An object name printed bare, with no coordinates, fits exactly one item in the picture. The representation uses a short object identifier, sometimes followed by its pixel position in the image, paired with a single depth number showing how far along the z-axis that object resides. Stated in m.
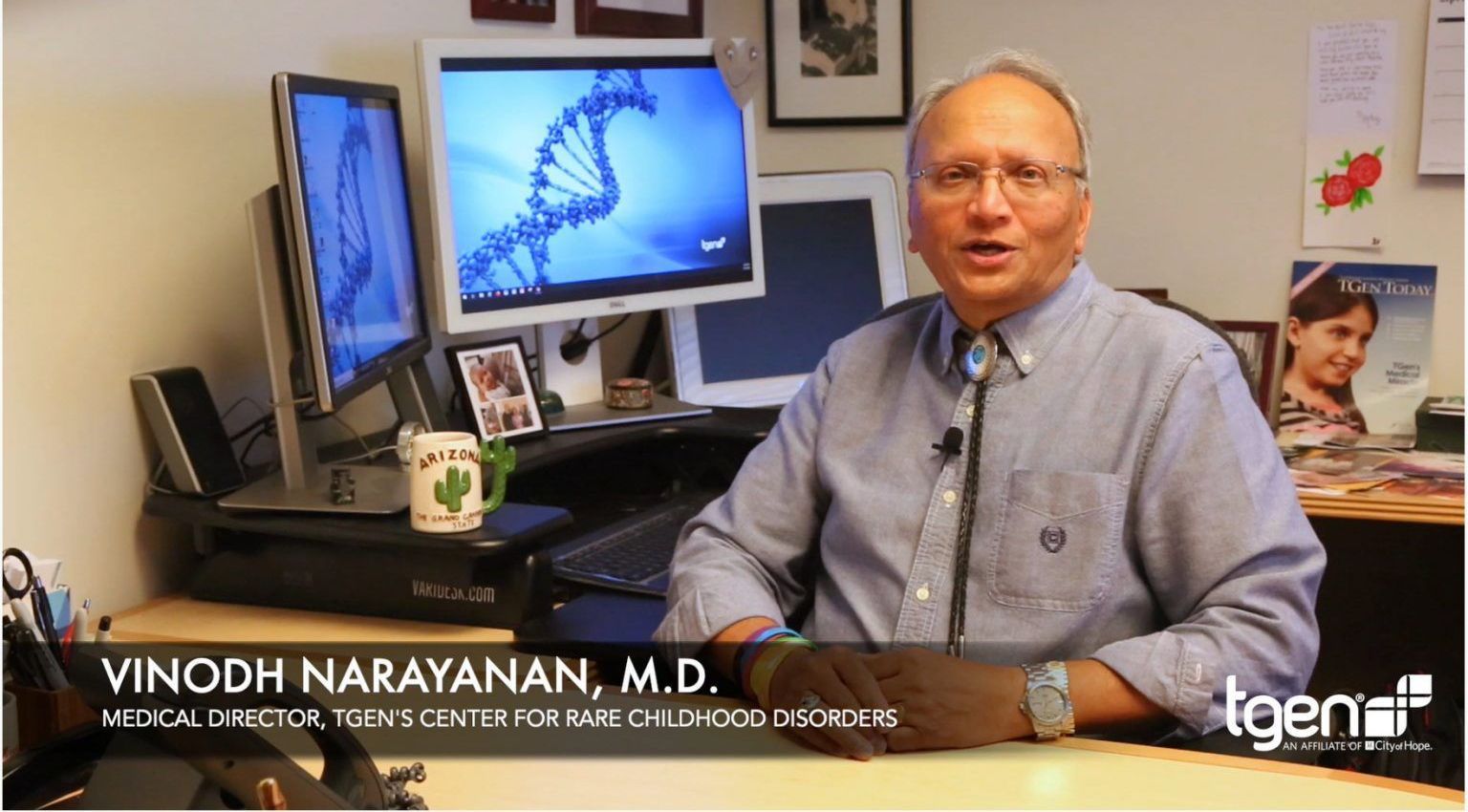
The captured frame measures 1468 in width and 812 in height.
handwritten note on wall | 2.78
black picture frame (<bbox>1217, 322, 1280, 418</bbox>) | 2.88
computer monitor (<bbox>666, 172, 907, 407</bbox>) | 2.72
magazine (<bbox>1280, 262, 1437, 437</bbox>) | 2.79
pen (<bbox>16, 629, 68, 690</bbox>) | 1.44
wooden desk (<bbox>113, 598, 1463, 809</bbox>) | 1.20
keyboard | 1.81
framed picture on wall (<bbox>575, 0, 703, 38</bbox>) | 2.72
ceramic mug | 1.67
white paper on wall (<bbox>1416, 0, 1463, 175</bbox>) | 2.71
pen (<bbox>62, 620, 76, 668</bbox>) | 1.48
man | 1.40
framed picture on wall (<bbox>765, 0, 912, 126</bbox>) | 3.10
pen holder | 1.43
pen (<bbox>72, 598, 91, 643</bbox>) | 1.55
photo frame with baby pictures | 2.20
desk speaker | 1.80
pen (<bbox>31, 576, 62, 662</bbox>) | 1.49
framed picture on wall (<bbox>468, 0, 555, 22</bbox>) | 2.50
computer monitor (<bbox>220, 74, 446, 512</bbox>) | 1.64
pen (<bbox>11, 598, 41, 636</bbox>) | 1.47
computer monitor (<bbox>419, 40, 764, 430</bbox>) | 2.16
